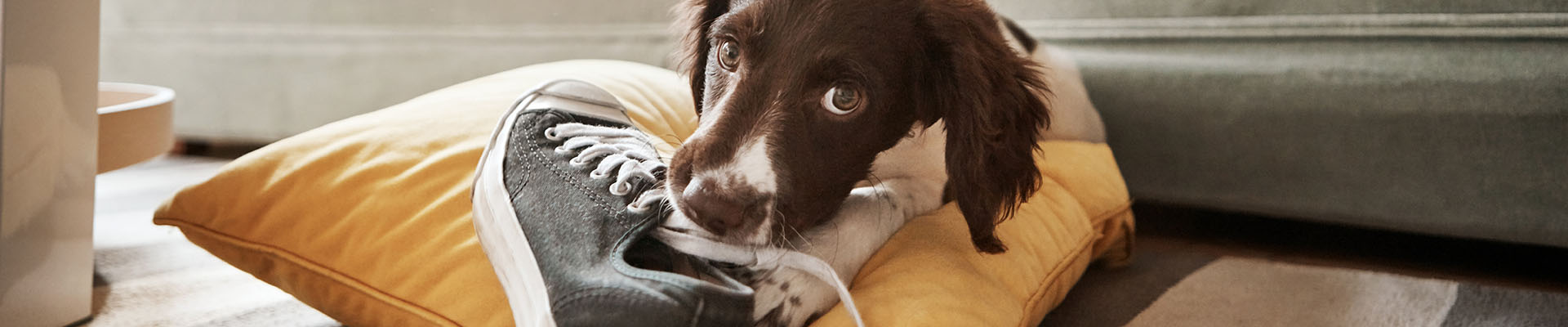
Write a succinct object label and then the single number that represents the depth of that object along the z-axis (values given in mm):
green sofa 754
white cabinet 540
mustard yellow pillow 520
